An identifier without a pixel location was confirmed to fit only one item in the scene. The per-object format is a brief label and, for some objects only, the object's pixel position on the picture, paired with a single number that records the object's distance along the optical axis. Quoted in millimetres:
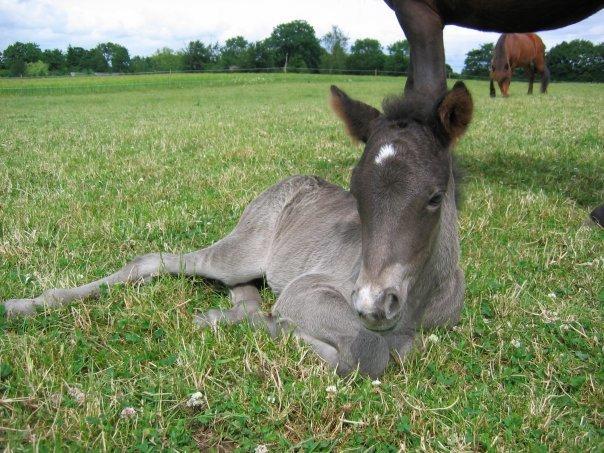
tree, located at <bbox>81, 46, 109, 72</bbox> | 92750
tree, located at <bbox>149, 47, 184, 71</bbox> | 100812
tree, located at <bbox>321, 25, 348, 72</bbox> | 85750
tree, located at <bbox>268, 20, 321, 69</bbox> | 94625
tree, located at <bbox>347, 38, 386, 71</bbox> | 80812
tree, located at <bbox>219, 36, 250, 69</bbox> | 90088
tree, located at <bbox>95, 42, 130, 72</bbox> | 100500
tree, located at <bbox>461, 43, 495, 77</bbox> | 77938
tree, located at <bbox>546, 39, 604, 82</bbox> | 67125
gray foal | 2756
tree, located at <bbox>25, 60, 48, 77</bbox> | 72556
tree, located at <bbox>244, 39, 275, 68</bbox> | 89206
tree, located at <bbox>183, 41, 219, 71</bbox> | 96725
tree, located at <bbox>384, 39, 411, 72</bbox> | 75688
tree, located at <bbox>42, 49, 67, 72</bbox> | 88750
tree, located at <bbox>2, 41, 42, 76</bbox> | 84750
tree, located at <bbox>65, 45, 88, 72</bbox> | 93062
